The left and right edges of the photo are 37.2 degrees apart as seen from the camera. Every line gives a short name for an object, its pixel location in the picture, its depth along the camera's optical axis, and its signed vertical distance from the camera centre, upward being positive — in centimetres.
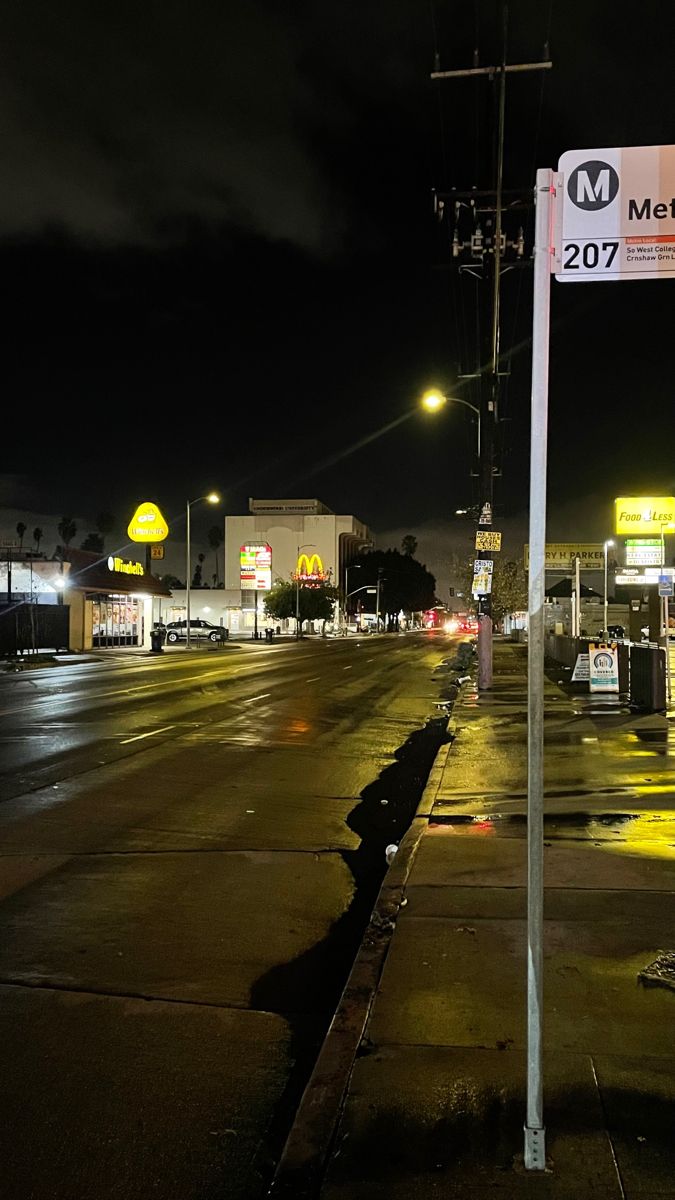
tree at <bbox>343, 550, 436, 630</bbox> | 13738 +537
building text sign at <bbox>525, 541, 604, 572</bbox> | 6862 +481
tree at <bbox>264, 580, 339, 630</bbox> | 9150 +139
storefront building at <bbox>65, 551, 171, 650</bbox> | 4847 +80
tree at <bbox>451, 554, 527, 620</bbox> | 8662 +293
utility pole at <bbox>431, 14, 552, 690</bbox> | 2169 +804
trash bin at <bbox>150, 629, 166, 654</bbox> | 5288 -136
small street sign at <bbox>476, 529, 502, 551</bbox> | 2255 +177
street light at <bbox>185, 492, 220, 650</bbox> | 5253 +618
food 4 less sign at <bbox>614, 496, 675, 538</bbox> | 4272 +477
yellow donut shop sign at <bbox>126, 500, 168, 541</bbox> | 6450 +592
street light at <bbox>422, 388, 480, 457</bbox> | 2373 +520
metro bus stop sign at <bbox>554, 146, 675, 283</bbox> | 387 +159
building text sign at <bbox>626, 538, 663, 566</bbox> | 3800 +264
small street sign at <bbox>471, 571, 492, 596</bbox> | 2312 +79
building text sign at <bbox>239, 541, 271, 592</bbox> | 9075 +440
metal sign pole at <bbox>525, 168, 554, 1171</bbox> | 334 -29
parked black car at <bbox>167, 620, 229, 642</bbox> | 7209 -118
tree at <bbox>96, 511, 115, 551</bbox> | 18438 +1694
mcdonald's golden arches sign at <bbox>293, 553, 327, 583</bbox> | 12025 +624
